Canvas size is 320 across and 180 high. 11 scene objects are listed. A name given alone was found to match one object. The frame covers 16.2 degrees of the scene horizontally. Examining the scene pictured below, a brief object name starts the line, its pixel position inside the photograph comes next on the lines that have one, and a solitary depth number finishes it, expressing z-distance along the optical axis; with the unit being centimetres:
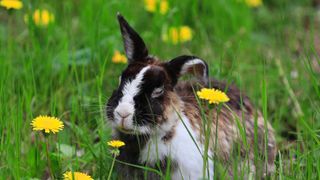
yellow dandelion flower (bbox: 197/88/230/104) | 528
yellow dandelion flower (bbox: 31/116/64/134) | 544
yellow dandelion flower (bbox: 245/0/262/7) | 1053
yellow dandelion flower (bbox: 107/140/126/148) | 555
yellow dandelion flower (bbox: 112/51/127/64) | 774
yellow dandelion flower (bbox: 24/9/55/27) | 821
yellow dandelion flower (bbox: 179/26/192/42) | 899
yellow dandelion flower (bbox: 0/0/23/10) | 720
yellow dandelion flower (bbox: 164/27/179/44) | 871
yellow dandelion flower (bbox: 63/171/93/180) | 532
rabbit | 591
